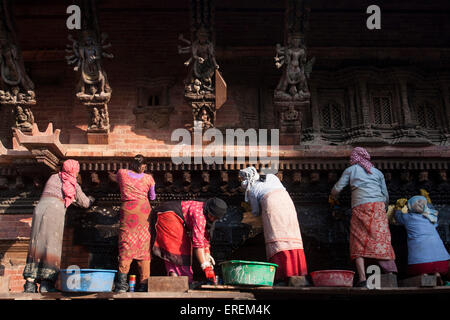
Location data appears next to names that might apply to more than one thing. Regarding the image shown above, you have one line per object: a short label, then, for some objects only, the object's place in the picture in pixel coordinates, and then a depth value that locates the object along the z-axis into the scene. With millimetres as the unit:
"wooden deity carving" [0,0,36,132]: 8039
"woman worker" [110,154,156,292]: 6828
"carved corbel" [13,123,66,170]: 7156
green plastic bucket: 6211
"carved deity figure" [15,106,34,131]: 8130
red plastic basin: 6352
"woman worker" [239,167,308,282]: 6703
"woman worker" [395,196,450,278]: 7023
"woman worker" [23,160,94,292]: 6480
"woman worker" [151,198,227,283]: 6758
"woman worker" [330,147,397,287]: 6789
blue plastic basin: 6141
